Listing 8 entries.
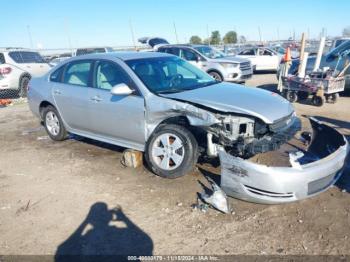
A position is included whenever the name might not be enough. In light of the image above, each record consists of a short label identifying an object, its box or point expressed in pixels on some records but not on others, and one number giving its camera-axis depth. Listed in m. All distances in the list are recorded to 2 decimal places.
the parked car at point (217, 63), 13.18
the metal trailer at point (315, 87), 9.20
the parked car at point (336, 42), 18.73
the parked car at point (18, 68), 12.78
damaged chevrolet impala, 3.84
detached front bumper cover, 3.66
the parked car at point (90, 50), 18.83
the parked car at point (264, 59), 19.14
